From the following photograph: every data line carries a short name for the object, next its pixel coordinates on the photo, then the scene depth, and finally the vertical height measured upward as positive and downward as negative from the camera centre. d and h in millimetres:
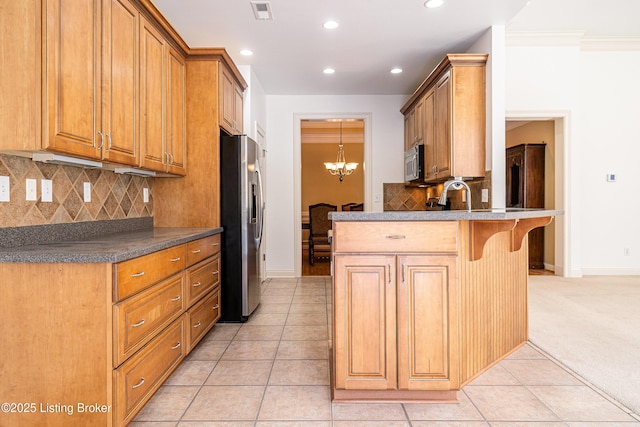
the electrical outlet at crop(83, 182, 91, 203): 2352 +118
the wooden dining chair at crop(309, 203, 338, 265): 6668 -325
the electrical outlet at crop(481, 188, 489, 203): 3502 +145
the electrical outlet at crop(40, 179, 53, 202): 1994 +111
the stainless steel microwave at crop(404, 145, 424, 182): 4438 +578
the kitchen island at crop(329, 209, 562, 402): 1905 -474
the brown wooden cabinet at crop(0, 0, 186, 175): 1592 +656
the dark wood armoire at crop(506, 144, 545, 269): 5699 +399
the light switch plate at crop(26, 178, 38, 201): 1891 +106
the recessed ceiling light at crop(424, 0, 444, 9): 2938 +1624
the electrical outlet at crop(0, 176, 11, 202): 1718 +99
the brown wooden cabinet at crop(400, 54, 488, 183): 3553 +910
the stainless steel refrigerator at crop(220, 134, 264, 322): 3365 -146
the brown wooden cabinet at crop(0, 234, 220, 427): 1530 -537
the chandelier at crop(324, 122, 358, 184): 7908 +921
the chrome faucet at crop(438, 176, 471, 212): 2205 +147
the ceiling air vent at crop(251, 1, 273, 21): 2973 +1628
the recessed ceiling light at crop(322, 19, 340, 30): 3295 +1638
